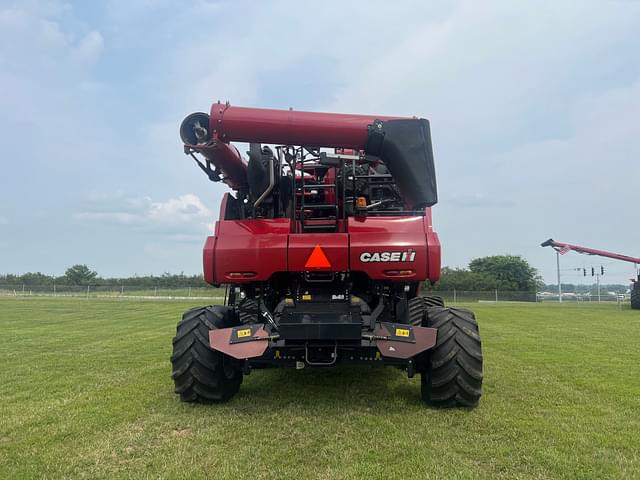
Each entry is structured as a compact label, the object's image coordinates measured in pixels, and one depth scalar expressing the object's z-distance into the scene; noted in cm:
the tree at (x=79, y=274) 7612
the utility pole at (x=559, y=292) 4097
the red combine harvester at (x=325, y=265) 442
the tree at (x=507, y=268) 7106
